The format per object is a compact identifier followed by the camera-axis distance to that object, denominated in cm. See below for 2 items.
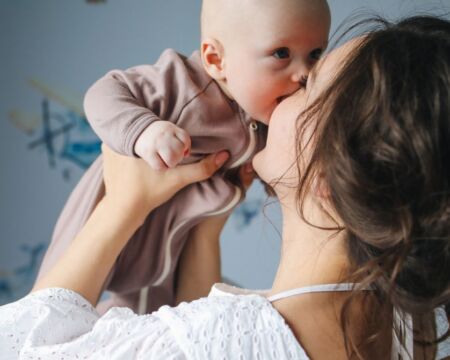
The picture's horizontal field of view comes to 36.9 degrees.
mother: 66
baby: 95
